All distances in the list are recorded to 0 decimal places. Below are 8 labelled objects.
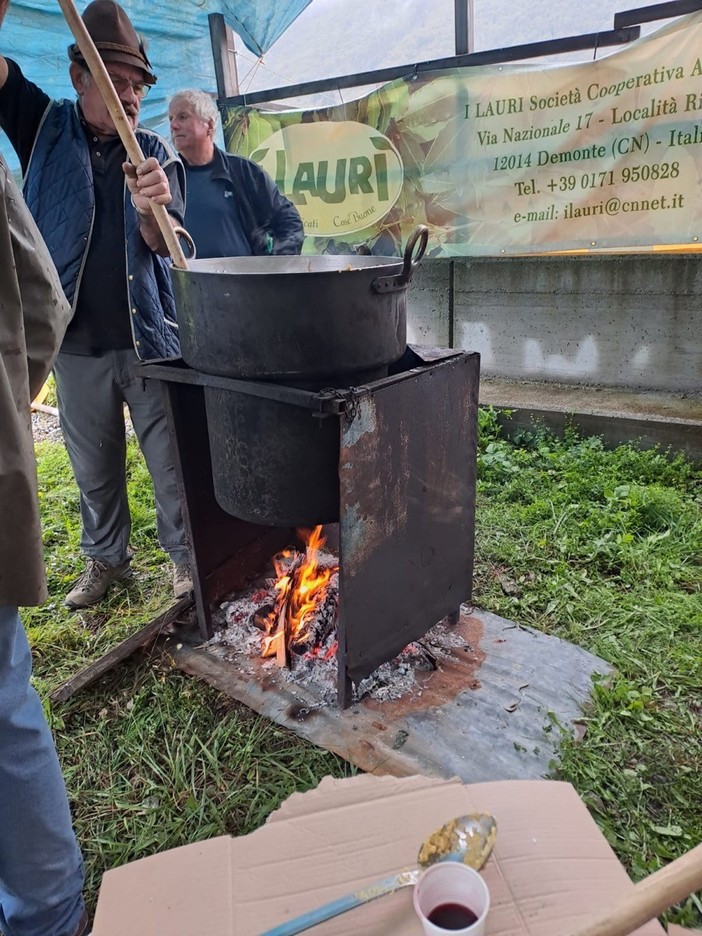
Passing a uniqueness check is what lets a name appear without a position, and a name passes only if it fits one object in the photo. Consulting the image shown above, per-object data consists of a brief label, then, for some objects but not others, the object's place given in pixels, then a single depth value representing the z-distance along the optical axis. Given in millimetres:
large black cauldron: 1868
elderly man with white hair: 3900
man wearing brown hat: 2633
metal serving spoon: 1196
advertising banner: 4008
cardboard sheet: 1229
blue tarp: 4012
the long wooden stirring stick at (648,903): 954
